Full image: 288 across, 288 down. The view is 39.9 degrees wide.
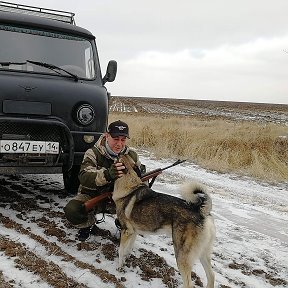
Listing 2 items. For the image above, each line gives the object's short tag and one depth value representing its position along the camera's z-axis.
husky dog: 3.17
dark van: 4.52
